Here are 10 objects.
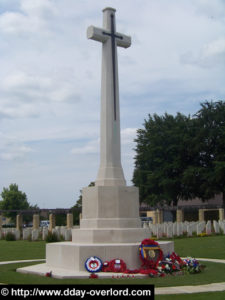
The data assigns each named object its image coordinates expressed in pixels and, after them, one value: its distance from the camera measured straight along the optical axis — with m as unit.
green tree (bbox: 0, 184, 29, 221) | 59.50
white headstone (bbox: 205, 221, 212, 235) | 25.69
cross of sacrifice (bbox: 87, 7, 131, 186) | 12.60
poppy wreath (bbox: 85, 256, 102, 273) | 10.30
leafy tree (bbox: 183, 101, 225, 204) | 38.12
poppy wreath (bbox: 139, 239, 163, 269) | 10.62
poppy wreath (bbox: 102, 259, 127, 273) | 10.27
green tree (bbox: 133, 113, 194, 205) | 41.28
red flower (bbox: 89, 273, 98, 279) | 9.66
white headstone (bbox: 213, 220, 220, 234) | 25.79
